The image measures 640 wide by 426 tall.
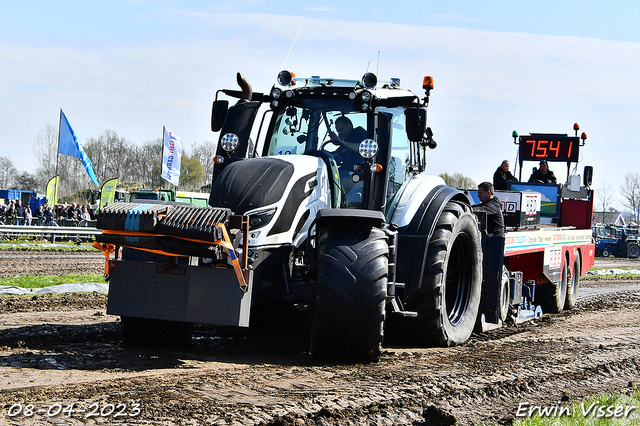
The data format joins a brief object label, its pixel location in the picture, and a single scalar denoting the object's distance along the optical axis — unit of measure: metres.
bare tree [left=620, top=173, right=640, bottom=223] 93.06
